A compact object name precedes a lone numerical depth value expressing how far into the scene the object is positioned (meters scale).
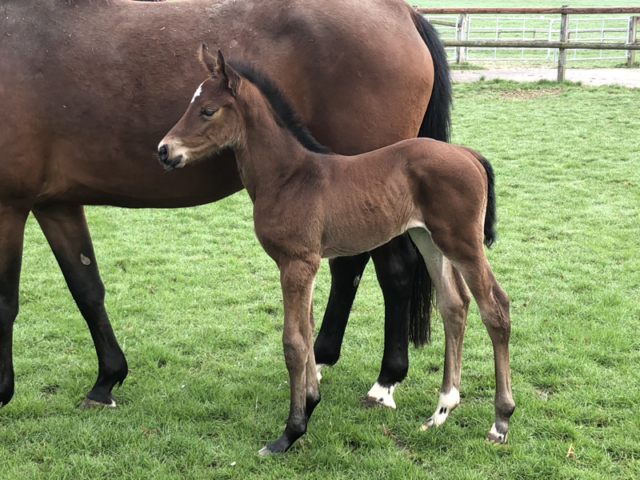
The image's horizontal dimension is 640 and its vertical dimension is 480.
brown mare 3.25
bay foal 2.98
